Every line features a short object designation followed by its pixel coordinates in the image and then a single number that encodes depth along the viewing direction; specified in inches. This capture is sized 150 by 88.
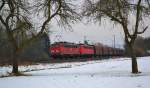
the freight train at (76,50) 2358.0
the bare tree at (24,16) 1067.3
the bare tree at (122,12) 1047.6
